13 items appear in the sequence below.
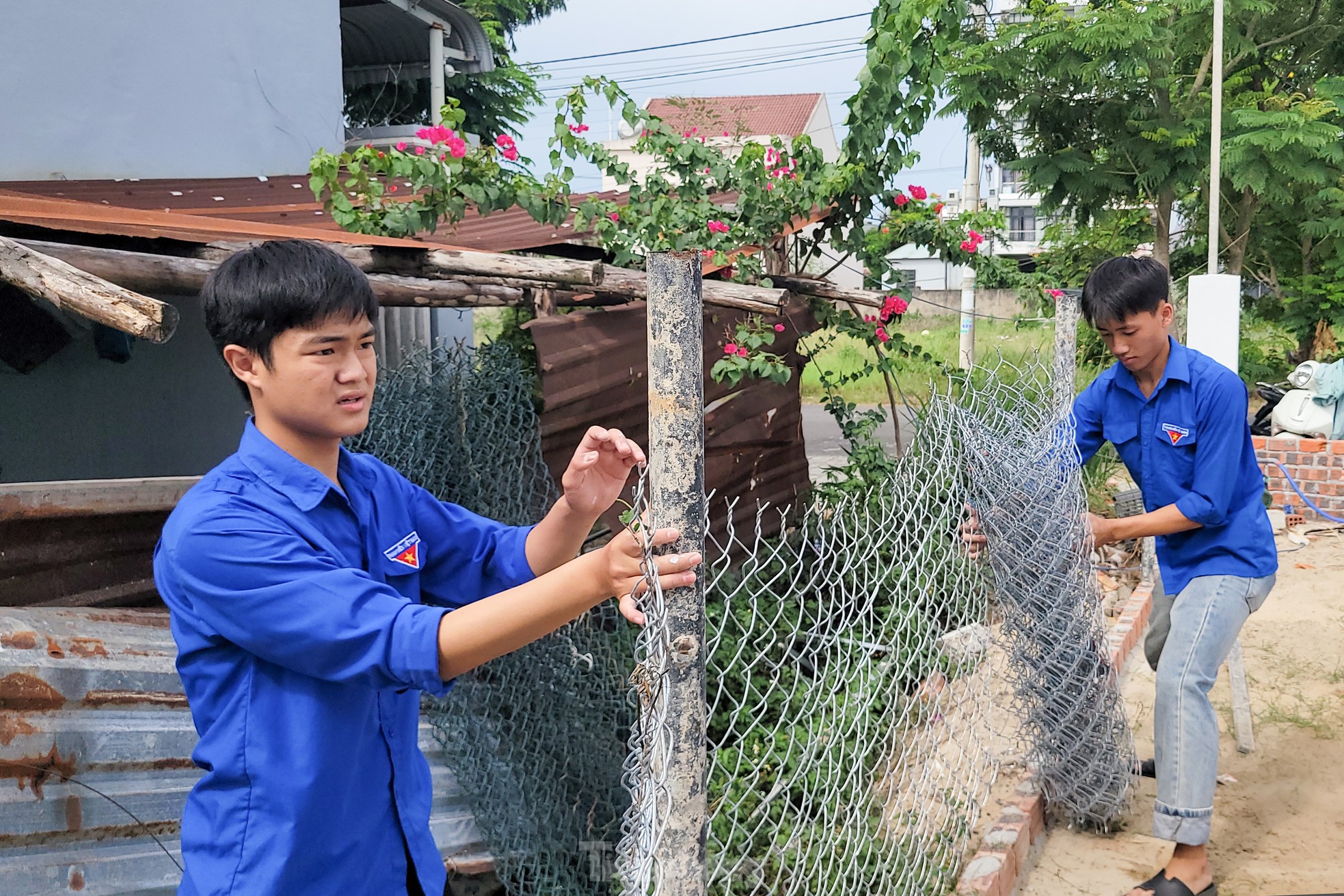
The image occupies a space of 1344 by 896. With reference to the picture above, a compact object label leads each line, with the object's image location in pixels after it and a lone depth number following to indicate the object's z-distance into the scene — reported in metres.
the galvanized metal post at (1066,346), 4.00
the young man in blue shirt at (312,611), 1.31
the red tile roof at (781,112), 39.31
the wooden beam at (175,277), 2.91
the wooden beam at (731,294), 3.38
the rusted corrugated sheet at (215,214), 3.42
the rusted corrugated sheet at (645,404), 4.34
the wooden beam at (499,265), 3.29
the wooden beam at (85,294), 1.96
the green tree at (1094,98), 10.09
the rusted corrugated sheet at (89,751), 2.29
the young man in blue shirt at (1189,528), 2.97
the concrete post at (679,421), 1.51
